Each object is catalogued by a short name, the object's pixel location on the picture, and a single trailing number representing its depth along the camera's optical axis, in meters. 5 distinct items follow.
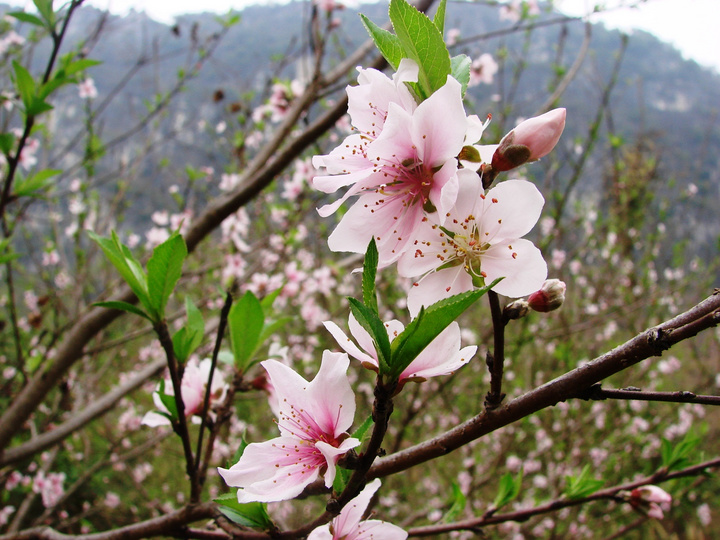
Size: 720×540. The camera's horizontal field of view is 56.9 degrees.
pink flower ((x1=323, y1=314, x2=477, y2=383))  0.14
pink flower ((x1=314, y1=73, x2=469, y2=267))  0.14
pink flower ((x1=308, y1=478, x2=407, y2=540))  0.16
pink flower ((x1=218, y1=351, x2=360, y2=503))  0.14
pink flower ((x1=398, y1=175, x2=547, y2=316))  0.15
